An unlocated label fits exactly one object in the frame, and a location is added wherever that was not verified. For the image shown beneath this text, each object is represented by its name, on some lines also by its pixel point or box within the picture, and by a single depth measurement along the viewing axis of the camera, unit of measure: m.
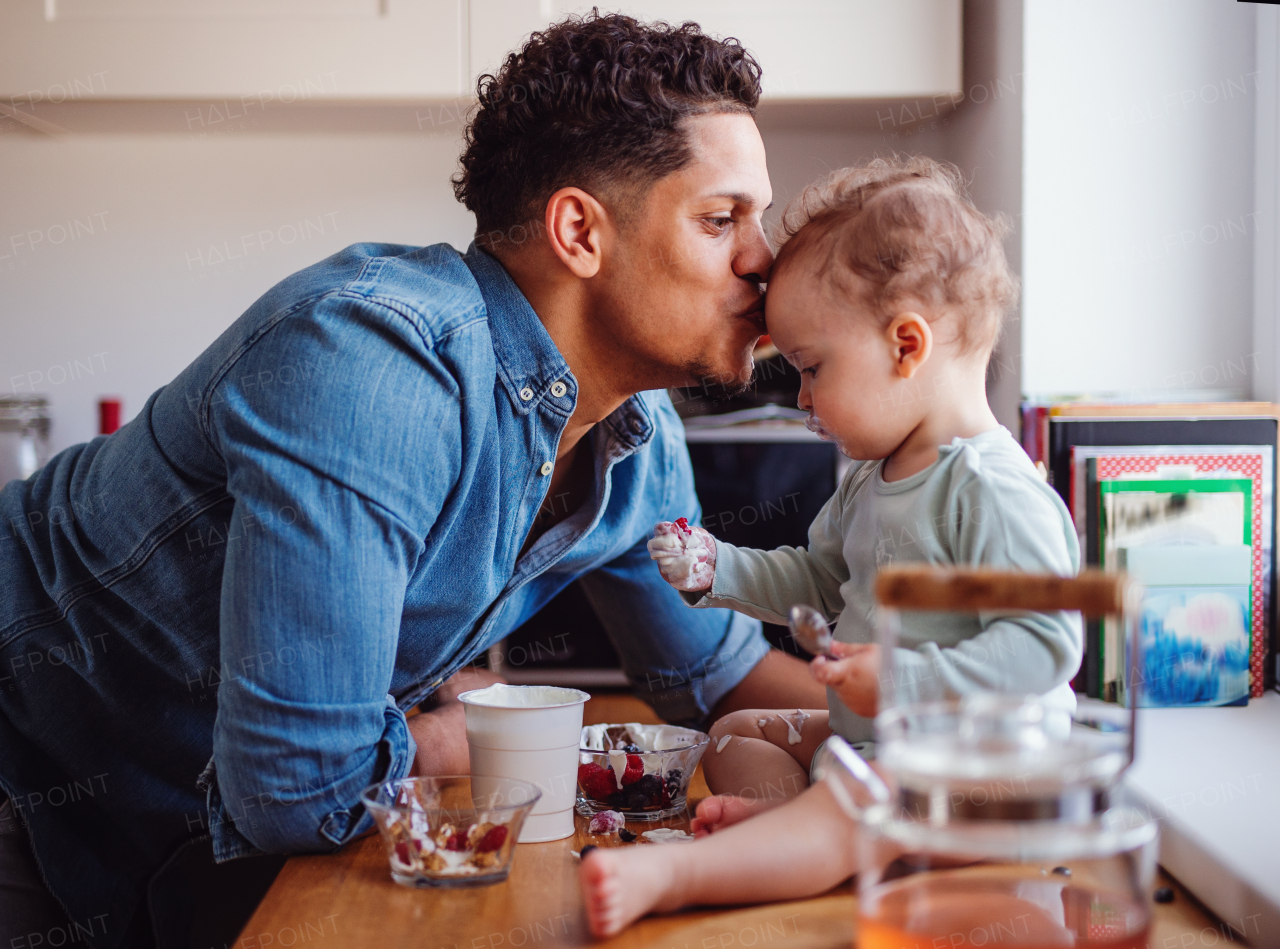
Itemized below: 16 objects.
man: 0.84
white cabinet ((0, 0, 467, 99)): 1.84
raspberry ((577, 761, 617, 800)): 0.83
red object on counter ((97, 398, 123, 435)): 2.09
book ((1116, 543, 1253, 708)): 1.16
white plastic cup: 0.76
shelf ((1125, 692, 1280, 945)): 0.63
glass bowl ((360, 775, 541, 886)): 0.69
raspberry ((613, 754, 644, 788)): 0.82
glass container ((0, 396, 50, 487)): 2.08
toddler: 0.65
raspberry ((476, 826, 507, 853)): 0.69
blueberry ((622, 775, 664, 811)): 0.81
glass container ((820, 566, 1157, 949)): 0.45
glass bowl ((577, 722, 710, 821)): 0.82
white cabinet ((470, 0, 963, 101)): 1.79
